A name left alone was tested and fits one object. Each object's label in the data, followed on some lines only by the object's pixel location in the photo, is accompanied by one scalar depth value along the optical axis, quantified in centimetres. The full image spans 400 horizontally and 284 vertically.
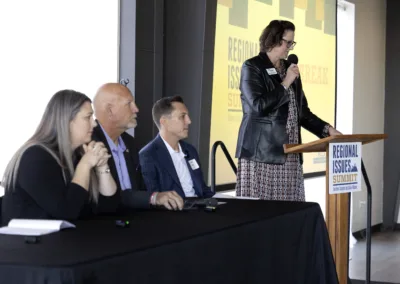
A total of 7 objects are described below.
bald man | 532
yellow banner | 947
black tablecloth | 276
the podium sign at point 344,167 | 604
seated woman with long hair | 395
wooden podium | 624
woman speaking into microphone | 667
